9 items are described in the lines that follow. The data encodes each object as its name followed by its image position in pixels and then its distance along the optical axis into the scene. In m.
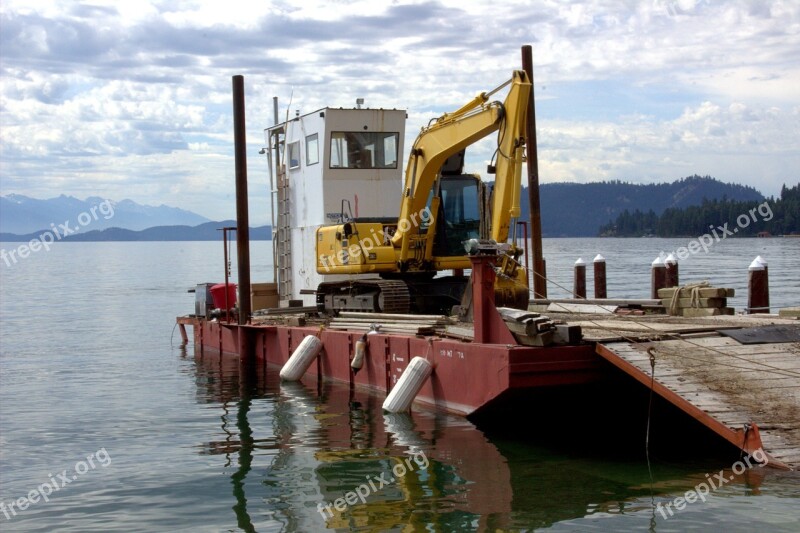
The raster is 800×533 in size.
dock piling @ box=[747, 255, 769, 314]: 20.44
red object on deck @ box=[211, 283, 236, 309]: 25.91
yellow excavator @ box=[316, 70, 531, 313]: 17.52
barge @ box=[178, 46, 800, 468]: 12.38
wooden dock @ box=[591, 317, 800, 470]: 10.14
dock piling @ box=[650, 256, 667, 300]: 23.77
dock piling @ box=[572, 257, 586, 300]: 26.27
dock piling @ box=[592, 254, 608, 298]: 25.20
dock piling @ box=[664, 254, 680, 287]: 23.28
